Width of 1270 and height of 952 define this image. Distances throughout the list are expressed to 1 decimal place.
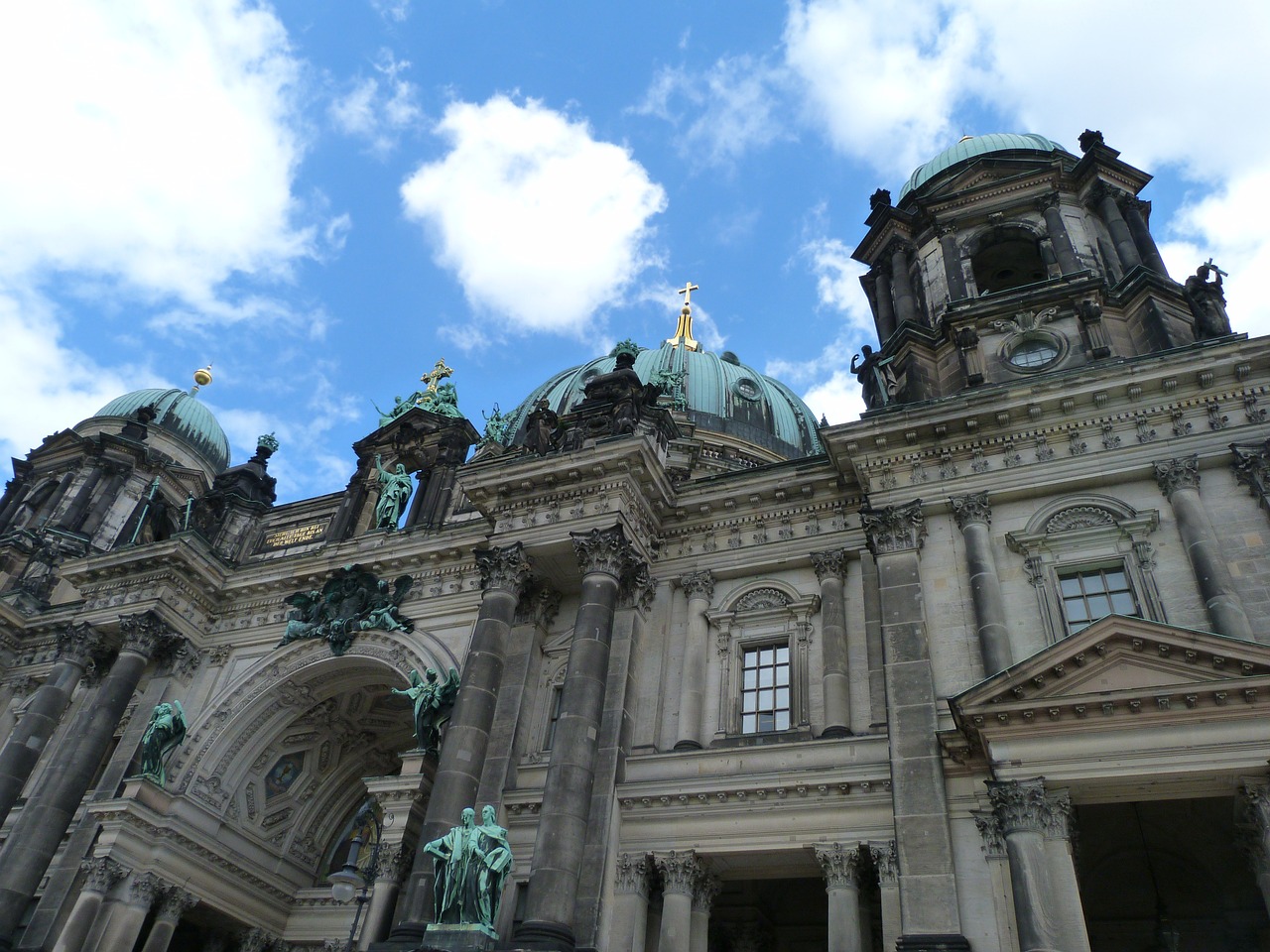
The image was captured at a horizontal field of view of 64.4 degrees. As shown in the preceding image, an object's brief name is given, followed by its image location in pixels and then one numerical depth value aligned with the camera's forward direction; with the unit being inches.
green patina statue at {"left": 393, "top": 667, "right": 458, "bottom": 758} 920.9
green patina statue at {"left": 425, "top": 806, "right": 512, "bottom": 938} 685.3
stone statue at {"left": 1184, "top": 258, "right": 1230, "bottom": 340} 844.0
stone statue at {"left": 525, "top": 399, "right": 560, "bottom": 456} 1018.7
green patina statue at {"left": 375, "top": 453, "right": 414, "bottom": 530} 1165.7
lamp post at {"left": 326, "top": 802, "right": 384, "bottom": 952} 685.9
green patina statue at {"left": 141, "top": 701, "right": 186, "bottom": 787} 987.9
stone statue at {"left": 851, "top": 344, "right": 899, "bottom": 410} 956.0
